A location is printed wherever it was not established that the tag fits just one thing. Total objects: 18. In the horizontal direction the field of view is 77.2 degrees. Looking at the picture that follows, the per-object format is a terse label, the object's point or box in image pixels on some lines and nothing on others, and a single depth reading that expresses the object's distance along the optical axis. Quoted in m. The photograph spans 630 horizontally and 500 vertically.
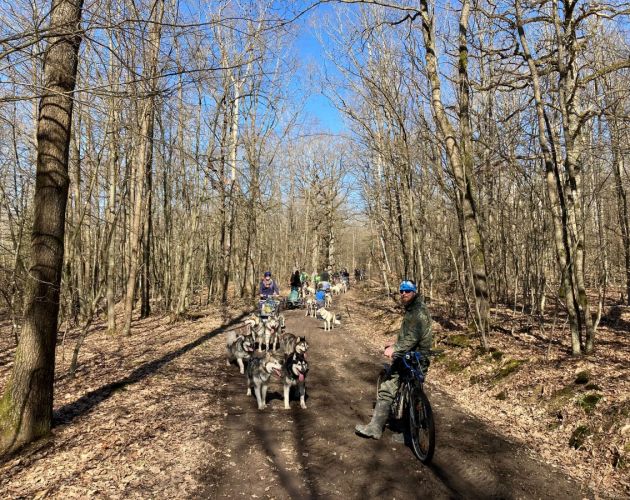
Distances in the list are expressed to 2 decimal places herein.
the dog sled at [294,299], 21.79
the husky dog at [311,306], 18.97
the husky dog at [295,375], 6.56
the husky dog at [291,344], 6.88
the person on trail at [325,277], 22.84
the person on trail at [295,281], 21.03
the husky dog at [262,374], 6.58
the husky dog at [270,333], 11.18
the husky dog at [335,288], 27.46
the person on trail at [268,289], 14.80
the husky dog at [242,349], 8.99
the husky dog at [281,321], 12.94
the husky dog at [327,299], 19.26
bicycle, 4.57
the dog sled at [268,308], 13.12
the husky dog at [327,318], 14.75
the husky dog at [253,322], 11.51
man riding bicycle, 5.05
